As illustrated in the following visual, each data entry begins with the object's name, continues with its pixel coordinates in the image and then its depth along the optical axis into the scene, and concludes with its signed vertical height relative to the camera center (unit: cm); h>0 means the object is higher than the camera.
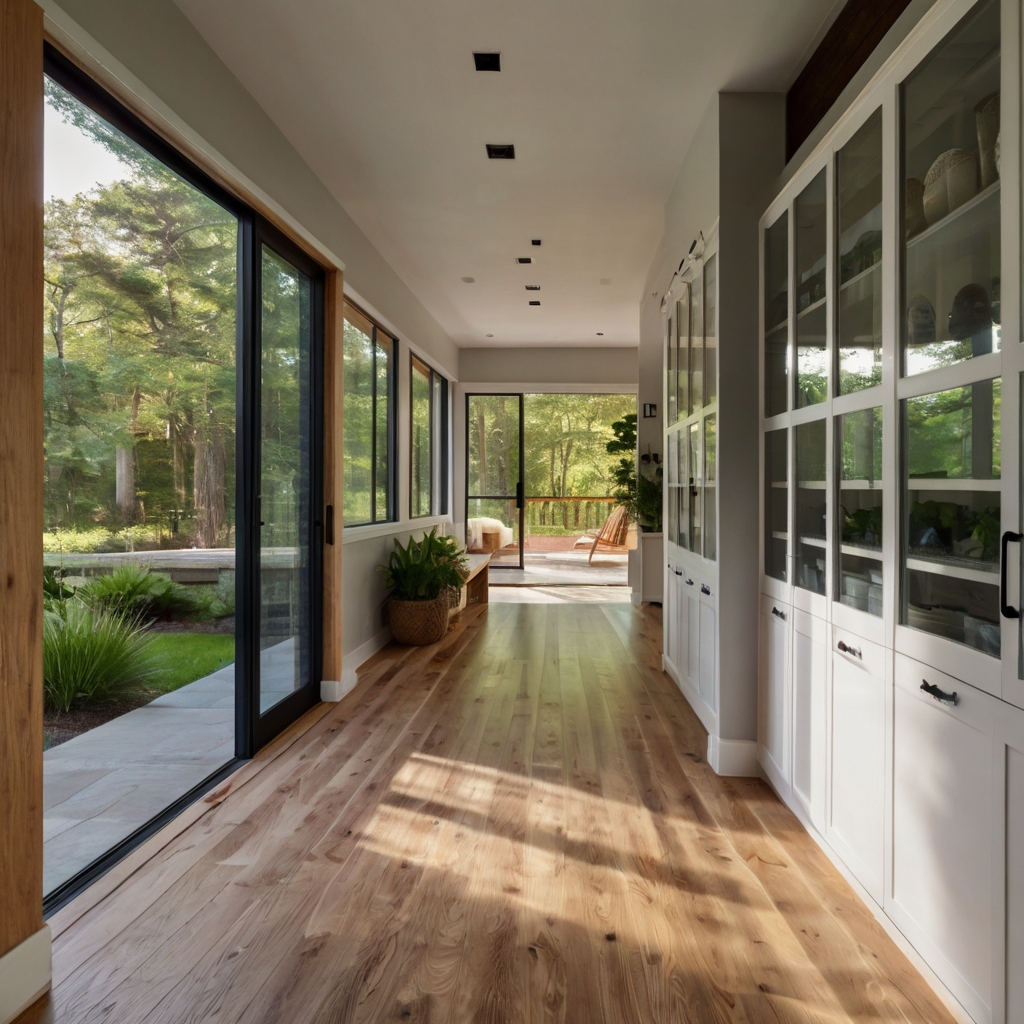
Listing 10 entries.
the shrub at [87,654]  330 -72
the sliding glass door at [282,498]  305 +3
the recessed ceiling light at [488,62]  265 +167
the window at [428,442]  664 +64
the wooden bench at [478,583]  692 -80
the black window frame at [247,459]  218 +21
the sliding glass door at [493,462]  873 +52
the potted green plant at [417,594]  514 -66
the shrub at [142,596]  351 -47
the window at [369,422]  458 +59
